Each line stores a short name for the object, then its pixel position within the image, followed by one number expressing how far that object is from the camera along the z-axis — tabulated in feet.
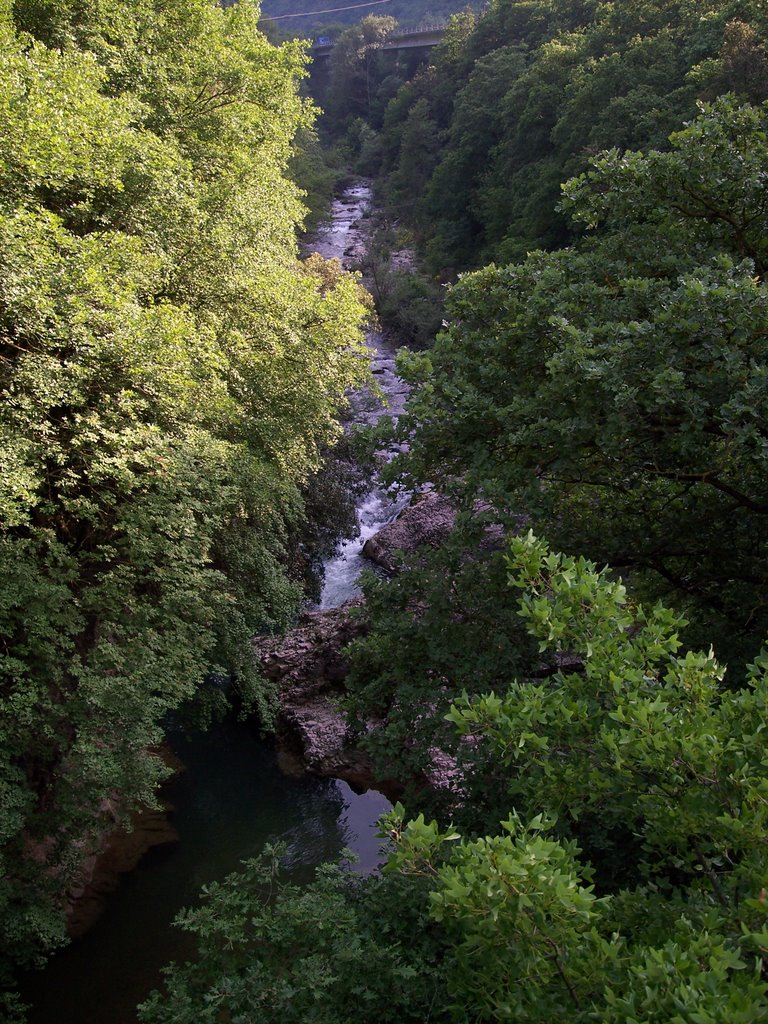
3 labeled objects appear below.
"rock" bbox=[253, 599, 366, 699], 44.70
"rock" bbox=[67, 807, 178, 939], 32.40
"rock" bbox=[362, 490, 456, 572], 55.77
